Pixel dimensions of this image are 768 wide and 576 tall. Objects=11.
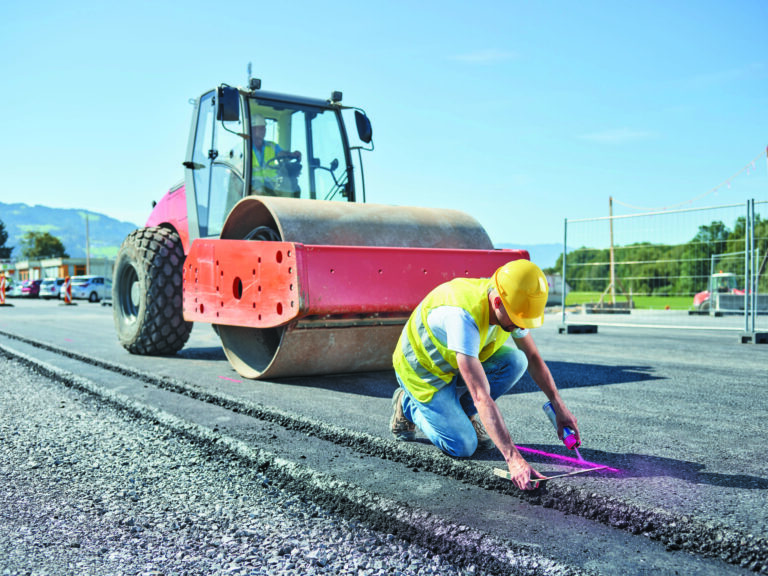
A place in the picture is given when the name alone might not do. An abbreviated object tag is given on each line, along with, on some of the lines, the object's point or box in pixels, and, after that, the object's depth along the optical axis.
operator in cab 6.46
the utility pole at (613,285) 13.33
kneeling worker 2.93
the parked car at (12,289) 39.19
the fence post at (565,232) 12.90
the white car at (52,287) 35.41
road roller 5.08
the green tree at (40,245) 93.31
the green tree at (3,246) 92.91
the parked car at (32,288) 38.16
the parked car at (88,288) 31.50
